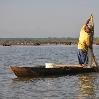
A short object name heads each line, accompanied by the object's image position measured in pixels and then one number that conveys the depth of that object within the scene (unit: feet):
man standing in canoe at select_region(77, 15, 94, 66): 105.91
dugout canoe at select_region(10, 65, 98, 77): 92.53
